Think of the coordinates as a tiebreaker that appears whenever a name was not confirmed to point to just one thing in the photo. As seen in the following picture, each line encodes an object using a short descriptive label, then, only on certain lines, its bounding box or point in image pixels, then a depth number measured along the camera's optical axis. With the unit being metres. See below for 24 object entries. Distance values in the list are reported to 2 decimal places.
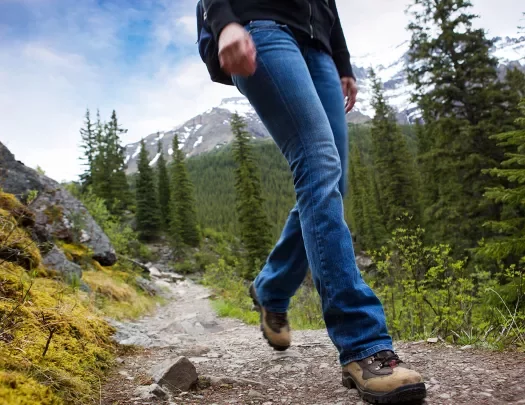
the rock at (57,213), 7.55
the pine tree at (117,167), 46.83
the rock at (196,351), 3.20
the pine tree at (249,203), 30.69
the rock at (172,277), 24.81
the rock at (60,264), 5.47
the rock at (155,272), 25.09
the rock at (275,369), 2.48
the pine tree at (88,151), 48.60
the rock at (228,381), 2.22
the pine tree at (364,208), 41.19
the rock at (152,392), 1.90
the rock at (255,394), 1.98
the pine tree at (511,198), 5.35
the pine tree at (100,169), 44.56
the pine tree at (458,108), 15.62
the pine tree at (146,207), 45.59
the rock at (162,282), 17.31
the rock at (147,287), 12.60
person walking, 1.76
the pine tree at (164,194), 49.19
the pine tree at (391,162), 33.56
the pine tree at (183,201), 45.09
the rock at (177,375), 2.07
